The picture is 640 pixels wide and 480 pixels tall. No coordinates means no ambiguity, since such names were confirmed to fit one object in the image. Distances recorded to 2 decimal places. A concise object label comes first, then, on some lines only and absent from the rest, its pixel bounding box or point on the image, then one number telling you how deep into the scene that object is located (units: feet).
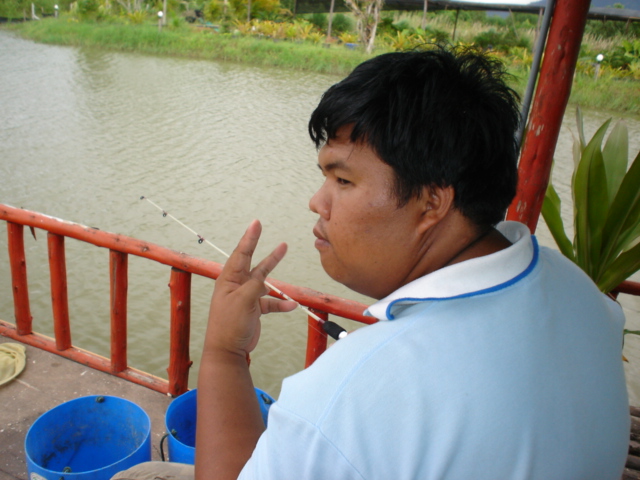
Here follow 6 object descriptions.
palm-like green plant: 6.31
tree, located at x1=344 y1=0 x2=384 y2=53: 70.18
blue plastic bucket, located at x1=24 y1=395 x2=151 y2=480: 5.23
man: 2.04
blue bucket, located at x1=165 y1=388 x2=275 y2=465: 4.85
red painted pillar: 6.23
